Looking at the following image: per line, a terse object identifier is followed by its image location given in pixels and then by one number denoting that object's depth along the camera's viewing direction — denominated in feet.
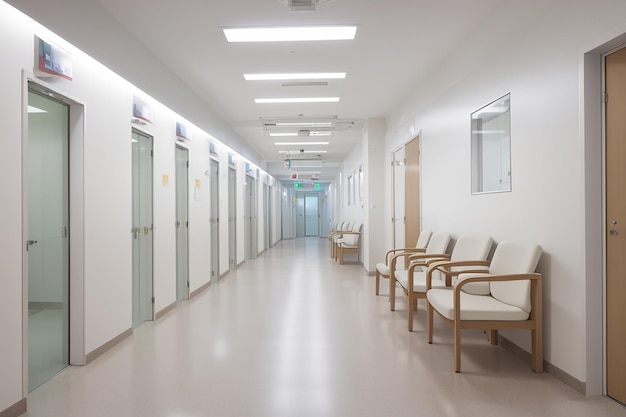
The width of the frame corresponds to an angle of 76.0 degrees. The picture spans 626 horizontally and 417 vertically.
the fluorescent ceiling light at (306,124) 27.99
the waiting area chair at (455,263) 13.29
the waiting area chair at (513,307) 10.57
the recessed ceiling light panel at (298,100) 22.46
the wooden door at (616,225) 8.68
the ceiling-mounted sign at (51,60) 9.59
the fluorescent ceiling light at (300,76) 18.47
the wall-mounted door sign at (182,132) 19.30
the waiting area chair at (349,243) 34.31
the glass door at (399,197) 23.90
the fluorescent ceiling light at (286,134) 32.12
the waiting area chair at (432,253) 16.25
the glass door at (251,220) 38.37
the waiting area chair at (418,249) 19.13
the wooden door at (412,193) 21.29
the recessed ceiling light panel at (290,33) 13.79
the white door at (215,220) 25.73
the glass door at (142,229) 15.69
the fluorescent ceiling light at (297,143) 36.86
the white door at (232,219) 30.71
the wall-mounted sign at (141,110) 14.87
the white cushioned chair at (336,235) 38.30
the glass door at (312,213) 79.82
